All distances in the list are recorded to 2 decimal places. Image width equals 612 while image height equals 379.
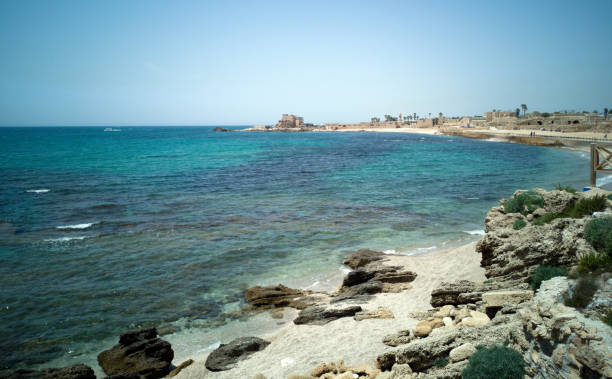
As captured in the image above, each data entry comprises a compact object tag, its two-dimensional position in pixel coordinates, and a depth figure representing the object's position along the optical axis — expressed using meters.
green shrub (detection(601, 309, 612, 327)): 4.81
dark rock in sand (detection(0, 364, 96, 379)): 8.50
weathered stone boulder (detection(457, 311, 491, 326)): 7.85
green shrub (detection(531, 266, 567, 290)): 8.27
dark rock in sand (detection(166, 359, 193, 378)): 9.34
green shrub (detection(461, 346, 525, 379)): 5.41
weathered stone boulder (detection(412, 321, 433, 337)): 8.62
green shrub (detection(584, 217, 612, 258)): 7.76
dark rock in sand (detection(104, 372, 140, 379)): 8.61
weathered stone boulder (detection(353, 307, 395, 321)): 10.84
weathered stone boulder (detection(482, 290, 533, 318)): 8.02
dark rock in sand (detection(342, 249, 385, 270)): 15.77
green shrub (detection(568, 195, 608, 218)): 11.13
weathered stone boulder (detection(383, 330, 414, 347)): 8.86
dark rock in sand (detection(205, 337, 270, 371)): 9.44
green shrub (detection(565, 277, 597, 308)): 5.40
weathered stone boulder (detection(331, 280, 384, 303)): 12.59
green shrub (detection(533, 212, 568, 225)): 11.90
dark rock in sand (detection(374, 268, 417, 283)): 13.80
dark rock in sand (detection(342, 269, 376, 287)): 13.80
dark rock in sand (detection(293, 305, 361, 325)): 11.17
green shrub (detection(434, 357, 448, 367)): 6.74
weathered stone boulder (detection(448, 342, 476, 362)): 6.43
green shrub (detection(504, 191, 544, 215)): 14.61
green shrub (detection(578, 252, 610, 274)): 6.21
